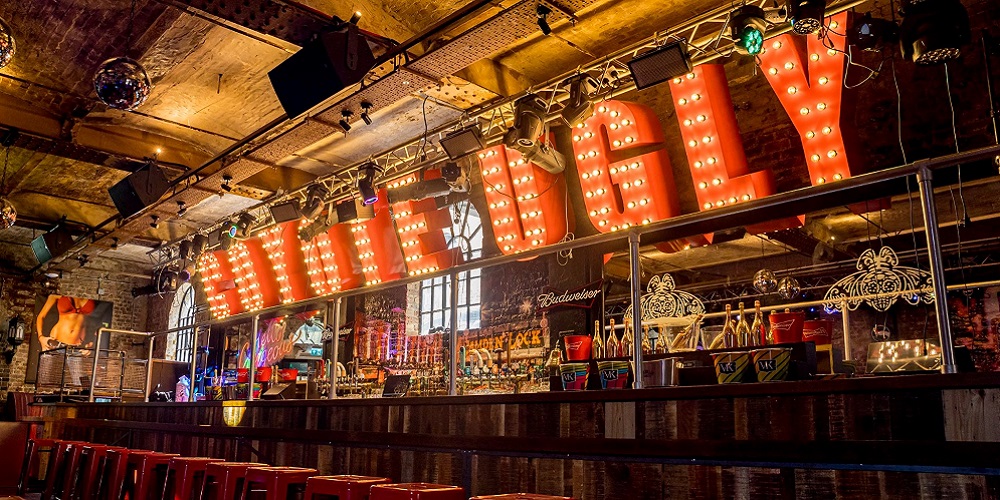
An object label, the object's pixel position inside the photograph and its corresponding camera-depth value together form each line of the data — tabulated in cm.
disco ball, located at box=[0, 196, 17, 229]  805
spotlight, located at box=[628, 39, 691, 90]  579
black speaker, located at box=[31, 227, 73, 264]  1302
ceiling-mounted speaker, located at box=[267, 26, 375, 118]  557
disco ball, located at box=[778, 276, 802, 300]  795
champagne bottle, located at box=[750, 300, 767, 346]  450
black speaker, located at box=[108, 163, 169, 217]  909
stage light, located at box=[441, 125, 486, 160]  745
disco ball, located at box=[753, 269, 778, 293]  830
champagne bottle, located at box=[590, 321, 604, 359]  539
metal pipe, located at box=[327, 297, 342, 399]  478
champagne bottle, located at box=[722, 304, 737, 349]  461
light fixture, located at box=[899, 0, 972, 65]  470
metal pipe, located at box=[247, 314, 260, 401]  567
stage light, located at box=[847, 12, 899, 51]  505
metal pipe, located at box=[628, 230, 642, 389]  309
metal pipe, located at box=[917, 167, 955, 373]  232
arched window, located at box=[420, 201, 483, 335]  1281
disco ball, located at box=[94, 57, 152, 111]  523
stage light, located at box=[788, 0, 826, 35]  488
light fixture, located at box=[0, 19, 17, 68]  441
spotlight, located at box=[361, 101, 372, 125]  684
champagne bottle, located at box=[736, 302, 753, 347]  459
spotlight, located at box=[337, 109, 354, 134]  708
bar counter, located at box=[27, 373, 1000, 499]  228
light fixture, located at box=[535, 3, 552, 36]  526
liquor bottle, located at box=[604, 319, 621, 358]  509
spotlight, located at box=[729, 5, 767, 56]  530
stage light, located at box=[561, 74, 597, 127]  684
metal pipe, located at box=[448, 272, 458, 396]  396
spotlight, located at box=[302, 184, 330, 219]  970
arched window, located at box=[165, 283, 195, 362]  1755
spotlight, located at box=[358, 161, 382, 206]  898
